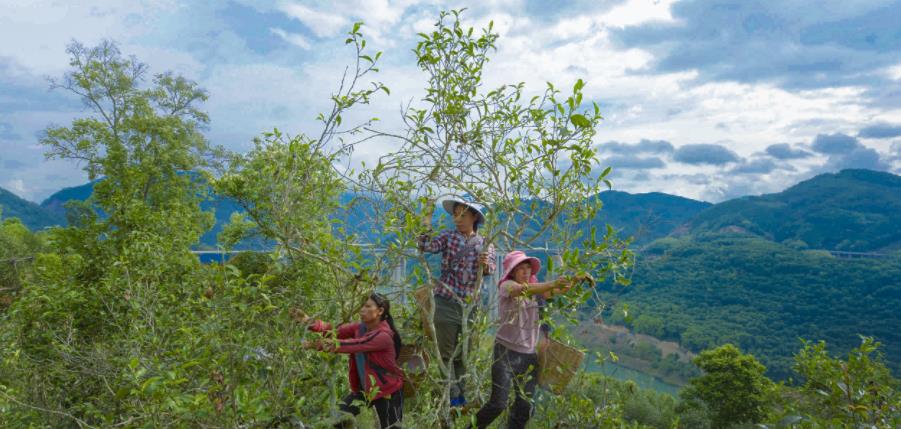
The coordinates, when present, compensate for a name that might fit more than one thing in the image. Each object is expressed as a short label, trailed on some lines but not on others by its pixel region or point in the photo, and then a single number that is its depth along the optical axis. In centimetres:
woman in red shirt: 353
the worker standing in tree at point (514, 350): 379
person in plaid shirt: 393
